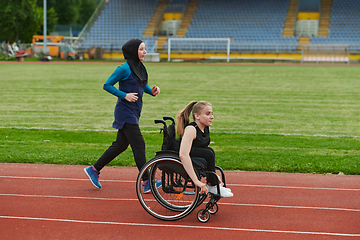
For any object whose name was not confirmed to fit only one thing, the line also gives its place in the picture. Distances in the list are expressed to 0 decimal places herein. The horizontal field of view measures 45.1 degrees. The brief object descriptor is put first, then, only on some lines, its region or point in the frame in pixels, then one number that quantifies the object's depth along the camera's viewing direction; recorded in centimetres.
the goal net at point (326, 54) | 3716
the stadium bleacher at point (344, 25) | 4044
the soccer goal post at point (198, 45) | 4131
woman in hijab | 487
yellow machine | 4128
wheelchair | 434
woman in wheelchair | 419
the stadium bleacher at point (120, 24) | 4338
